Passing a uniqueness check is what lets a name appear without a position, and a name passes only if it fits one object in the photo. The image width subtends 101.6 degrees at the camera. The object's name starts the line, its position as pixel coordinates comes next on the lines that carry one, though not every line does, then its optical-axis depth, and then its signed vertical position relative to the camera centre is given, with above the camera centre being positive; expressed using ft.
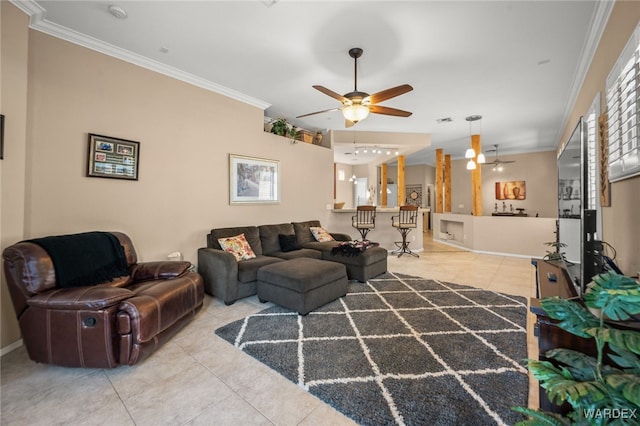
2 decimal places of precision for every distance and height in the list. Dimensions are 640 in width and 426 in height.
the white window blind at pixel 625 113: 4.93 +2.18
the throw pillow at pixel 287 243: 14.52 -1.54
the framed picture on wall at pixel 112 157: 9.07 +2.10
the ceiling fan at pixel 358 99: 9.00 +4.20
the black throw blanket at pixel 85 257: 6.83 -1.24
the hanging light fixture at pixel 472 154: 17.31 +4.43
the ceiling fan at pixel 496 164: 26.87 +5.67
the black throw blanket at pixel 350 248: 13.04 -1.66
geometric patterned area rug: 5.13 -3.65
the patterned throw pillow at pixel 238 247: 11.57 -1.44
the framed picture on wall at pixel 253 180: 13.69 +1.99
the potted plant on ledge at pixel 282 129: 15.93 +5.39
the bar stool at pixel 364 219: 18.79 -0.24
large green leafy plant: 2.47 -1.59
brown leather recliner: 6.06 -2.43
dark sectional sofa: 10.44 -2.01
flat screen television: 4.48 +0.04
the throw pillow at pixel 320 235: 16.17 -1.21
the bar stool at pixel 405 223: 18.95 -0.52
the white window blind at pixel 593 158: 8.32 +1.90
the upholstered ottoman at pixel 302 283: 9.16 -2.54
